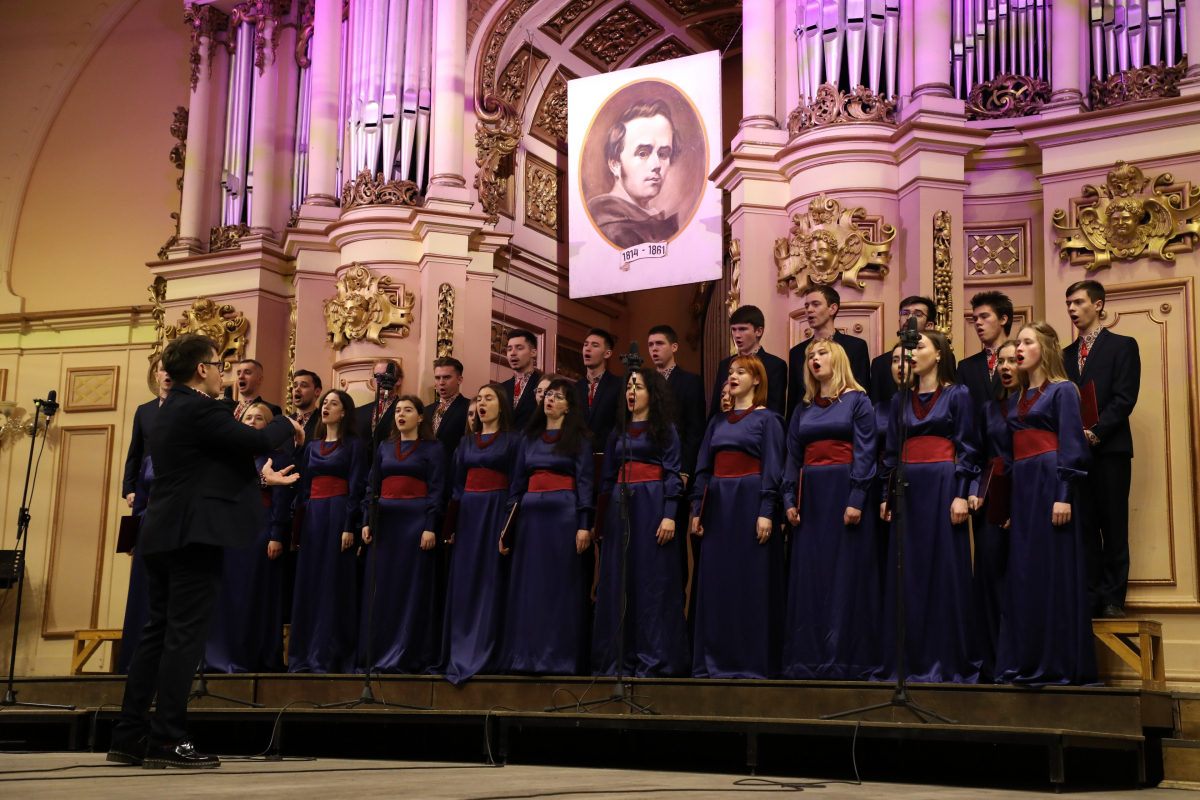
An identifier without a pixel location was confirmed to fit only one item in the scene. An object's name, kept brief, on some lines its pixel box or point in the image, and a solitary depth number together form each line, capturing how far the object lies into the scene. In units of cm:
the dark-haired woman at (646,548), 507
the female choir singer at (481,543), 536
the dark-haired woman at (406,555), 566
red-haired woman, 488
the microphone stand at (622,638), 454
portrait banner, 706
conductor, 369
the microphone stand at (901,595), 404
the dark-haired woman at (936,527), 452
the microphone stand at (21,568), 539
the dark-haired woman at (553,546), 523
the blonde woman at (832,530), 468
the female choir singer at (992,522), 451
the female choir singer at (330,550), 582
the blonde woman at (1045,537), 418
